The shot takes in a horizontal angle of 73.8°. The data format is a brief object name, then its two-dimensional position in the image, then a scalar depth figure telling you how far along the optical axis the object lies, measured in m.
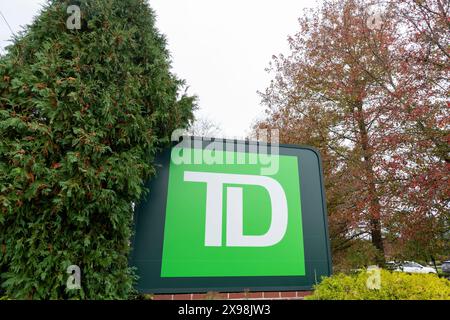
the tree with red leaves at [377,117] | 6.83
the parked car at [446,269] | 17.07
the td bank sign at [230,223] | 3.23
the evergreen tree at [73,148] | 2.43
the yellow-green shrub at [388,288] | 2.68
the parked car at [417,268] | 17.95
